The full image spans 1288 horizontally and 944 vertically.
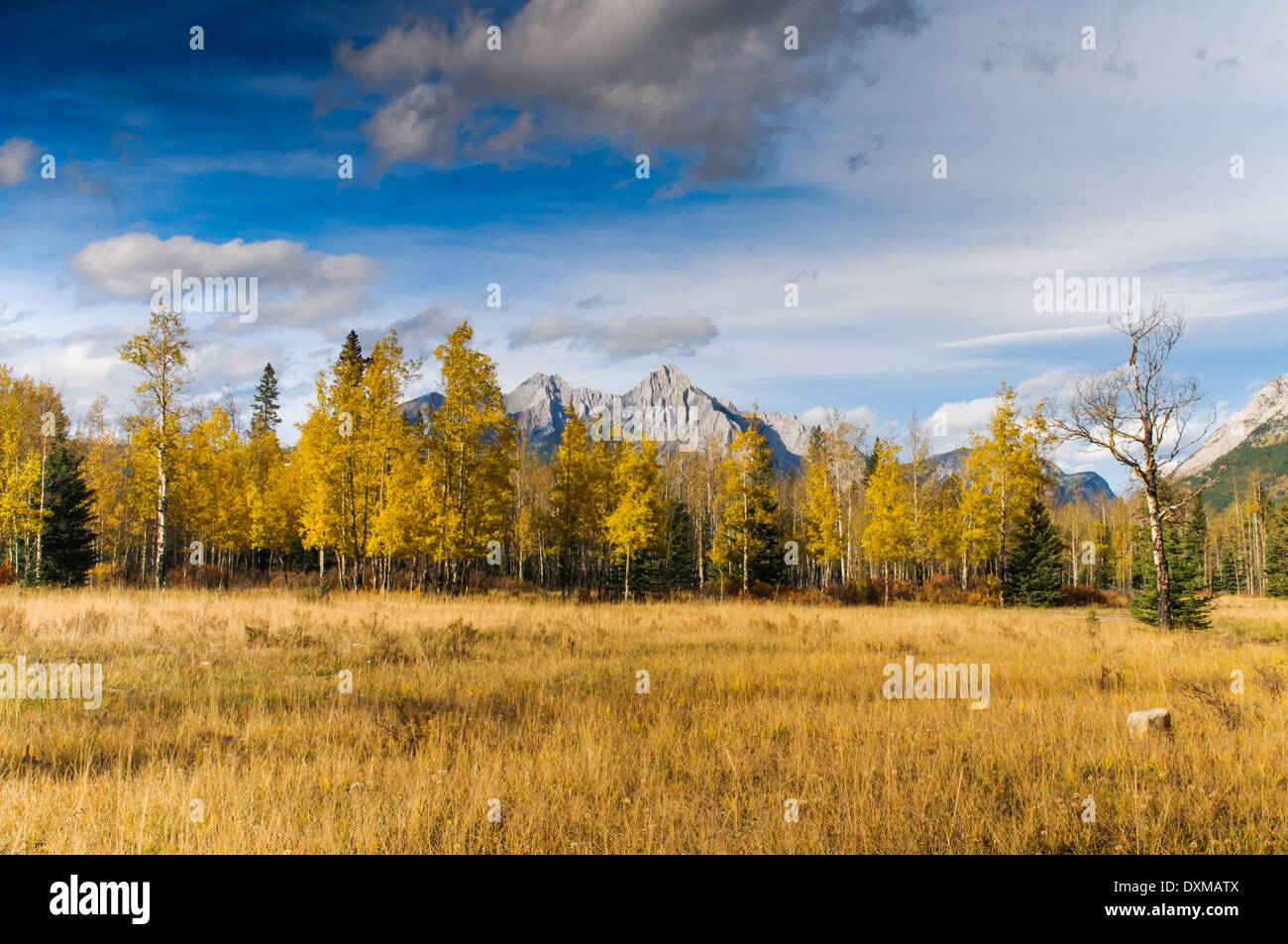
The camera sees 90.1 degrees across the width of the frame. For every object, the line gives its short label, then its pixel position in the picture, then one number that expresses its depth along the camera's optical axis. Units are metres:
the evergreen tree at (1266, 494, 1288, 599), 59.94
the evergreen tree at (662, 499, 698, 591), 48.16
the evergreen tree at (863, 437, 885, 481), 66.13
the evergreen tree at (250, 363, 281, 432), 65.31
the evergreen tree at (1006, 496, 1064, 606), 40.47
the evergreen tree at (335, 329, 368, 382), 45.44
